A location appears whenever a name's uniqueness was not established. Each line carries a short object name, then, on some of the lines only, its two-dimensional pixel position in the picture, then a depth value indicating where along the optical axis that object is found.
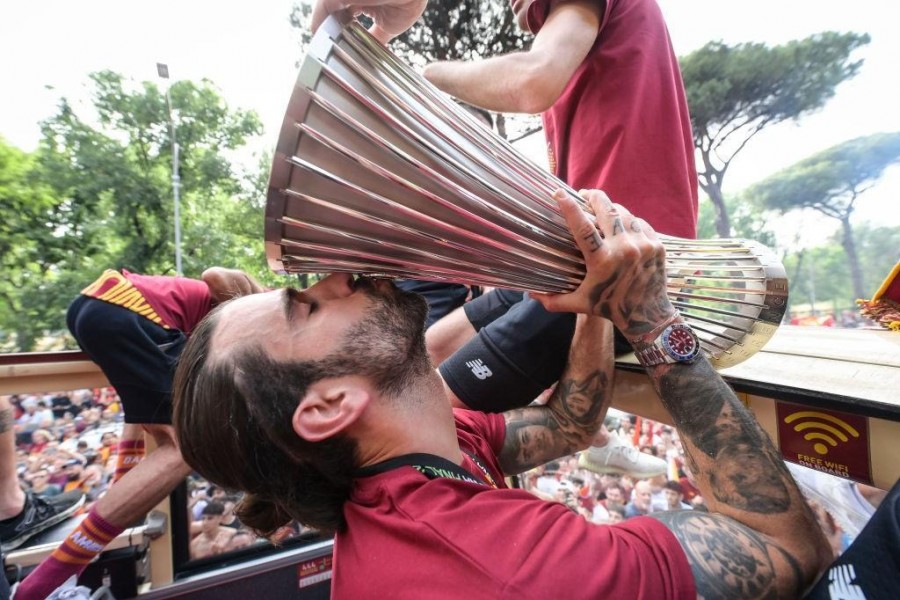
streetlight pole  13.17
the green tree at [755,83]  10.49
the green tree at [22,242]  12.02
